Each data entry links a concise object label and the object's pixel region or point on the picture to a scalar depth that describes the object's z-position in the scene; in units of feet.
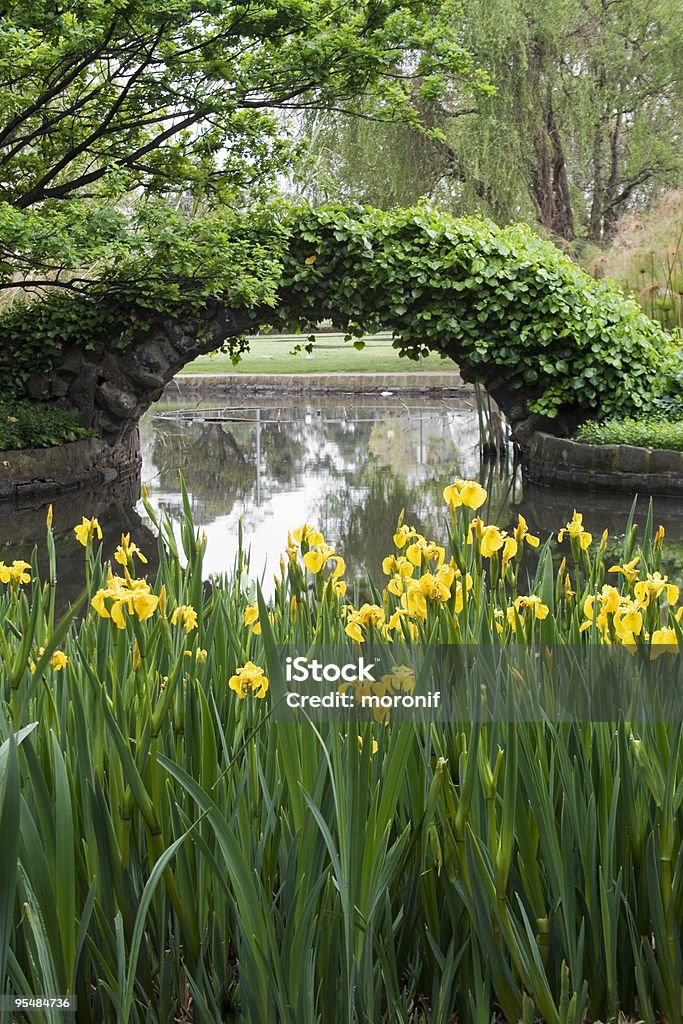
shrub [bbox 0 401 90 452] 33.50
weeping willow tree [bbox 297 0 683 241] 64.03
